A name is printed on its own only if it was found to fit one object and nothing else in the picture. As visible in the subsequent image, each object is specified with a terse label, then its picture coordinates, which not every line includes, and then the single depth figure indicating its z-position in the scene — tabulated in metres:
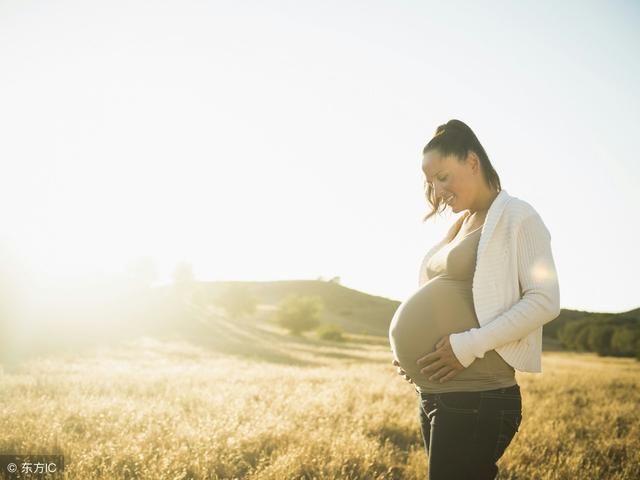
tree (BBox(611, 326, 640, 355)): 45.56
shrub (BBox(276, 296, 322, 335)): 52.50
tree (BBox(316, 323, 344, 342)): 47.78
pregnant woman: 1.86
